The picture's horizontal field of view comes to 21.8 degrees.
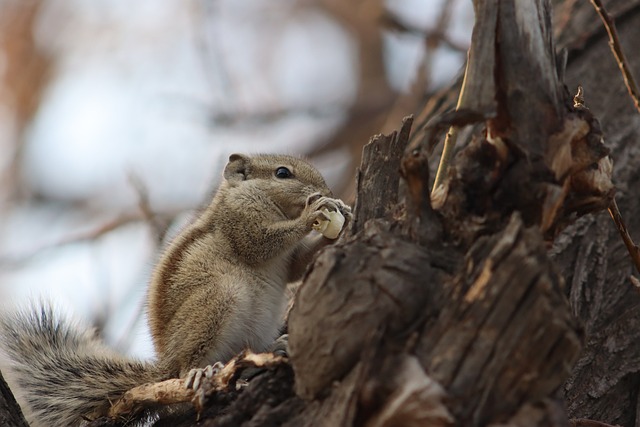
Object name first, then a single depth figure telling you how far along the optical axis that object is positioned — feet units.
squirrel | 17.30
